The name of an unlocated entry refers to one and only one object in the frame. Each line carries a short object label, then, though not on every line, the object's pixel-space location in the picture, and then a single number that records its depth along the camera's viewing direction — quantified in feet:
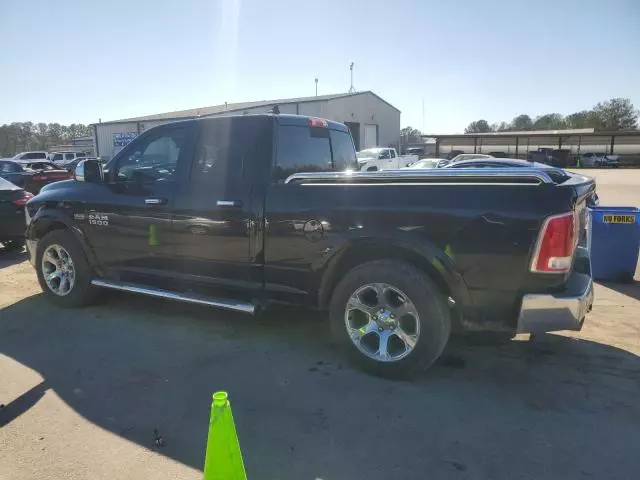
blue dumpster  20.39
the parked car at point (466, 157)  65.20
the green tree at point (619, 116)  229.86
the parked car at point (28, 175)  50.49
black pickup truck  10.05
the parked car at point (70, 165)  90.74
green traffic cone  6.32
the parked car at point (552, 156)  139.13
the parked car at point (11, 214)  26.91
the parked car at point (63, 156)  127.50
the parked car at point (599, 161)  147.23
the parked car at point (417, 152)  159.74
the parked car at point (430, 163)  68.66
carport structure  161.23
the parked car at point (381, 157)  82.16
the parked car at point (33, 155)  116.69
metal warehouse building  119.55
